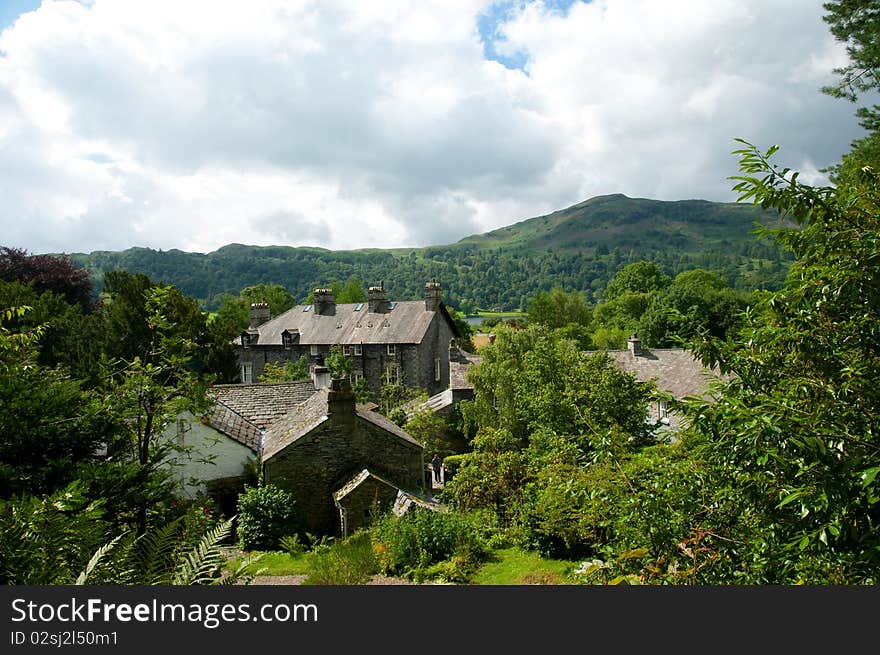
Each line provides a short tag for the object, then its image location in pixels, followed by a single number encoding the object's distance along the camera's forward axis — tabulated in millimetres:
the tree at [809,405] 4059
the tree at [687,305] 60438
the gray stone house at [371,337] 45844
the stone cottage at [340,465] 17219
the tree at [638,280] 90500
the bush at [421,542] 13969
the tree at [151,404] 7871
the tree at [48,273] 42562
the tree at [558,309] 77125
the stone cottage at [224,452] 18953
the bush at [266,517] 16859
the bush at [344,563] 12766
